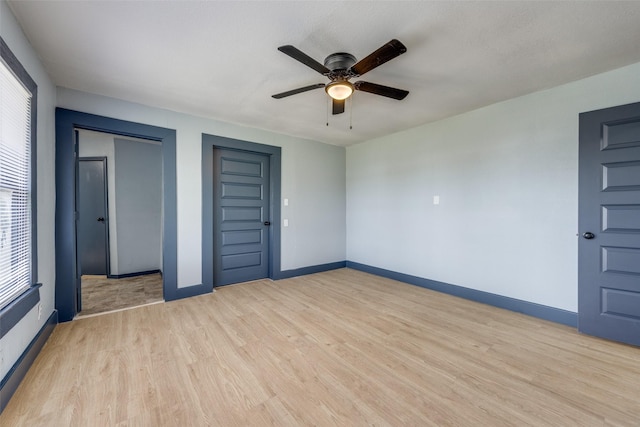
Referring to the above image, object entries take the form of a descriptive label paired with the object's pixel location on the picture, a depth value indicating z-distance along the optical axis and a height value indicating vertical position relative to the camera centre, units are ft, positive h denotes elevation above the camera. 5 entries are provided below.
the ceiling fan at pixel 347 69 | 5.92 +3.60
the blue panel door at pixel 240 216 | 13.60 -0.26
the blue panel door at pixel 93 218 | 15.60 -0.40
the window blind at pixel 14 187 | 5.69 +0.57
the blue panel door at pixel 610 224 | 7.80 -0.39
